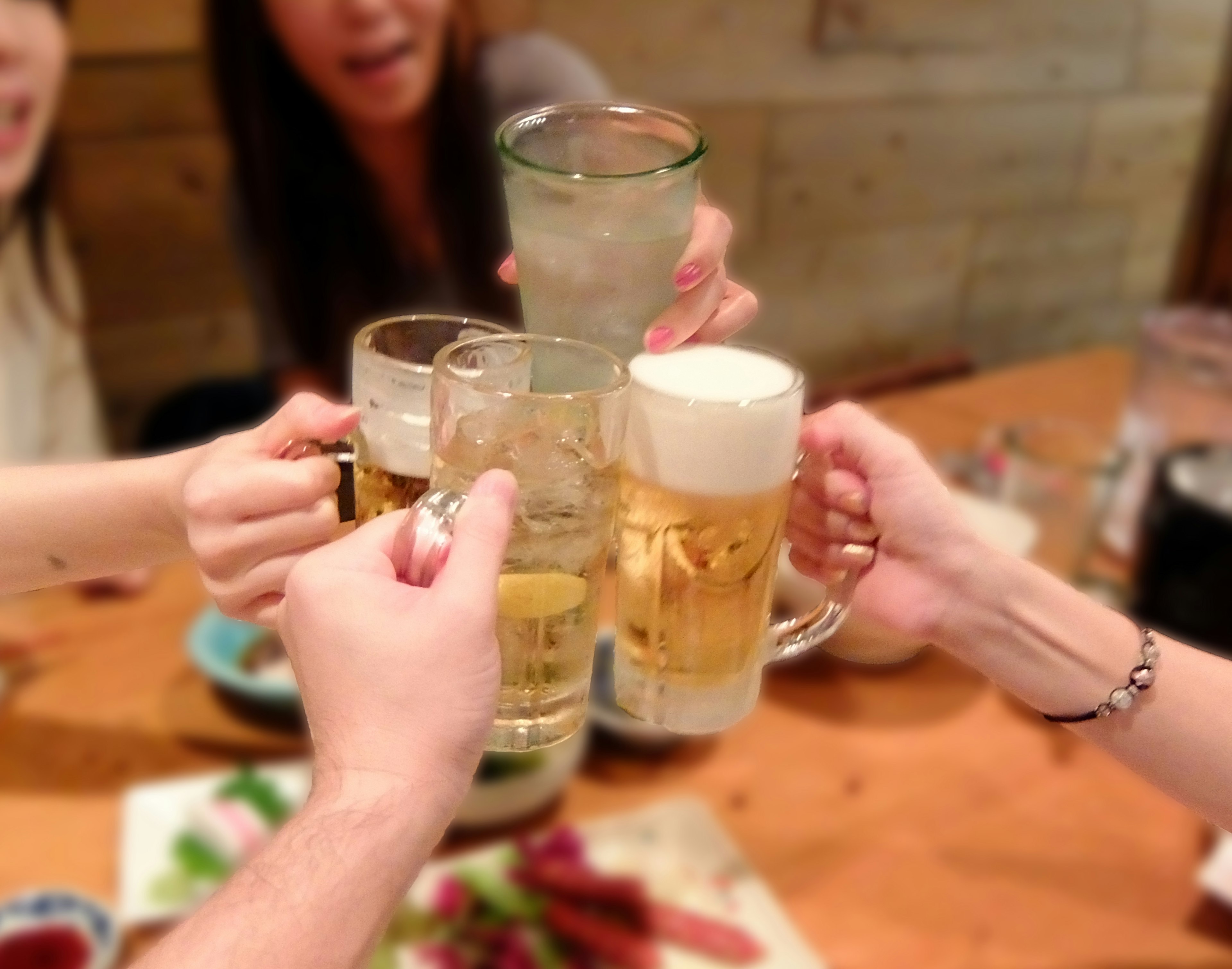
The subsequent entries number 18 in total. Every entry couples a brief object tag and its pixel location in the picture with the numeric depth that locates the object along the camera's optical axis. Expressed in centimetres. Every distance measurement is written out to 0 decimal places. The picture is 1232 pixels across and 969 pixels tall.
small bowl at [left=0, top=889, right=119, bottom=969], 94
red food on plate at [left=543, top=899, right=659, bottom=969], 100
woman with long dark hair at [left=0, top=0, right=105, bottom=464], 157
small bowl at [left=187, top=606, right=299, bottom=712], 122
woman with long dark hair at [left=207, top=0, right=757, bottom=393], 164
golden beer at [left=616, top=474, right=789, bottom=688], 60
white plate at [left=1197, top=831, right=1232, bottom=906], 105
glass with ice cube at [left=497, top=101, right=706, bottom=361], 59
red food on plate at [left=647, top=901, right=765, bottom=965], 100
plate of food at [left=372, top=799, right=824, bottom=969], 100
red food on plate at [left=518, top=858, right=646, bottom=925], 107
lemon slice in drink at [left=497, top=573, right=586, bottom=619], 58
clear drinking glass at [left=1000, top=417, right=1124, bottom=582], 144
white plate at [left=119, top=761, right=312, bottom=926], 101
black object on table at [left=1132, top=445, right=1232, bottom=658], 125
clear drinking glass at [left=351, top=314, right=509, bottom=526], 60
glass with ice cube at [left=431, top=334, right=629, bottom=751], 55
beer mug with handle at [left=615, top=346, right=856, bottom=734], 58
